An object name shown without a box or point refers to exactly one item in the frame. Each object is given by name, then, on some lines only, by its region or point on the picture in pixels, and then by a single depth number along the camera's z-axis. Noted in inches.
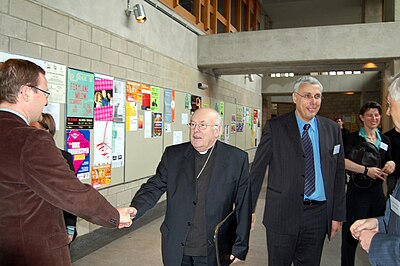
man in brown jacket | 51.1
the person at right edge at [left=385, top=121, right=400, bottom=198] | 121.7
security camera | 281.2
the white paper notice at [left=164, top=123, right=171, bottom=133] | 225.3
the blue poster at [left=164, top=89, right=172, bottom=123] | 223.0
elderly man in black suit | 76.7
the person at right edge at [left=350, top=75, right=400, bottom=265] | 49.1
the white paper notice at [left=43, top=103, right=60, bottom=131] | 130.1
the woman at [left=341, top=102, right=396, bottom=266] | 112.9
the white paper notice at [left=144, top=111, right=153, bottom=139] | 200.8
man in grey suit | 91.4
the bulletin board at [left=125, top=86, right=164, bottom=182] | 186.4
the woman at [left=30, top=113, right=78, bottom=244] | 98.3
